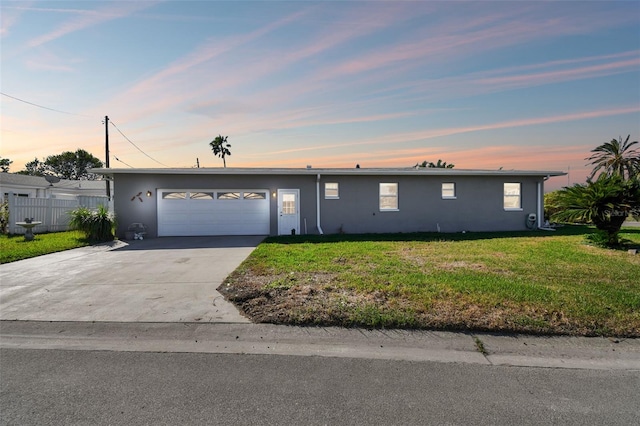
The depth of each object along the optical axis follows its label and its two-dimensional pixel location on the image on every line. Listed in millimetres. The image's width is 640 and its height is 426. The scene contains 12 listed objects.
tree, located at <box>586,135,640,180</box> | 25984
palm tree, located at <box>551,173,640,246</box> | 9438
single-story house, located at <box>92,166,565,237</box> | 13742
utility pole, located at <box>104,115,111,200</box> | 23953
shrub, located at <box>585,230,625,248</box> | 9562
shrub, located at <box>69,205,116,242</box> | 11961
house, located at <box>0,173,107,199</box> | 23281
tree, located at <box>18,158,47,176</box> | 52294
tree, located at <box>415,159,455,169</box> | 40016
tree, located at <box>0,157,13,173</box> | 52534
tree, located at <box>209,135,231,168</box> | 37750
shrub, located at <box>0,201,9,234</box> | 13602
